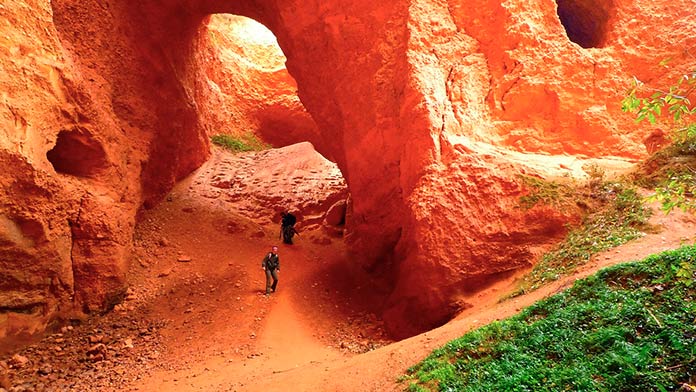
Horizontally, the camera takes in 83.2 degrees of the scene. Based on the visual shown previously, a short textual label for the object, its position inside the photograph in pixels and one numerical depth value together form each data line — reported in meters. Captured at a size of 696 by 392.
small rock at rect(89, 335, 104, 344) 8.55
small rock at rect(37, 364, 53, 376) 7.52
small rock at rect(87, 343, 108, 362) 8.12
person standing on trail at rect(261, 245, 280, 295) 10.77
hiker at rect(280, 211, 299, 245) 13.80
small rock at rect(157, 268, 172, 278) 11.24
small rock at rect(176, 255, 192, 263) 12.08
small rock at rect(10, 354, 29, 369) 7.47
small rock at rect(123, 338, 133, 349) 8.58
